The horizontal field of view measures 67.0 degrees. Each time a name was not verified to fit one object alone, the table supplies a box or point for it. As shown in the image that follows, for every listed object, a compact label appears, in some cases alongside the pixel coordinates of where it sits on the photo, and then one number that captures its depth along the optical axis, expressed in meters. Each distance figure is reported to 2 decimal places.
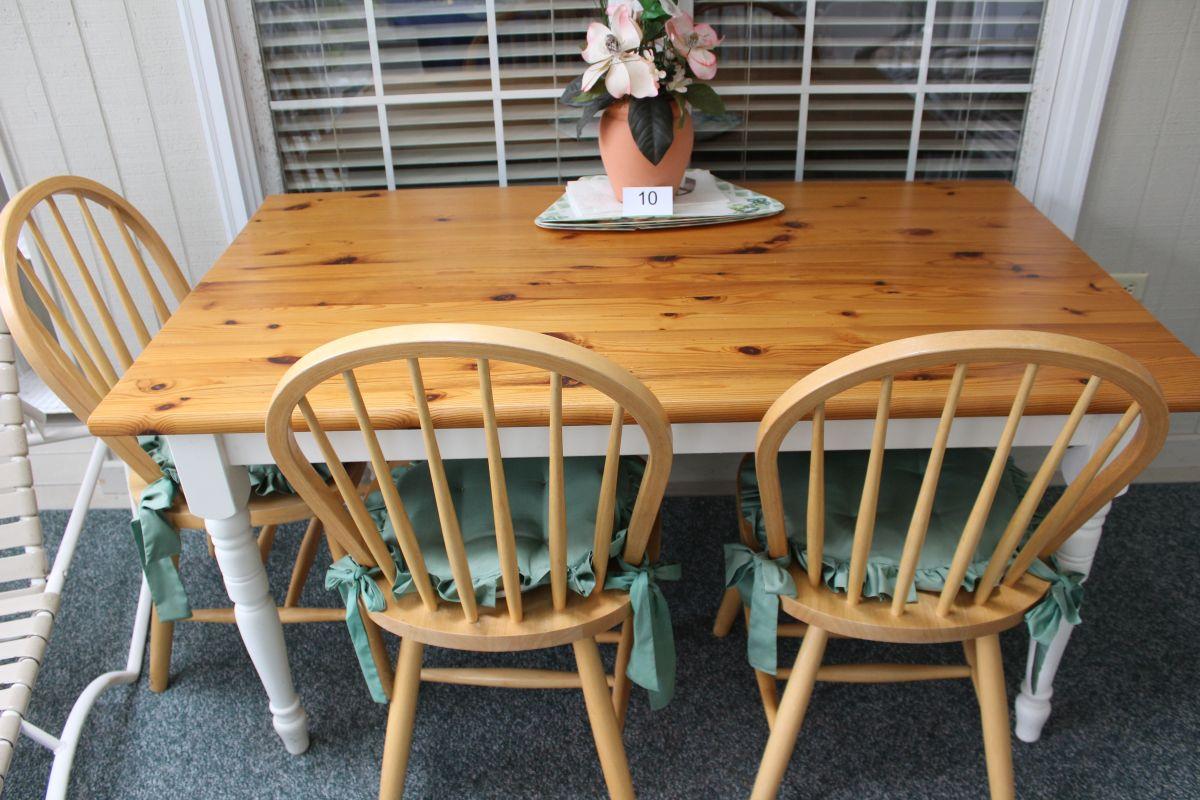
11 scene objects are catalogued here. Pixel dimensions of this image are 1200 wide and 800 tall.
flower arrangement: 1.46
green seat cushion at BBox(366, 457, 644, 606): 1.18
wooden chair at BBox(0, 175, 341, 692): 1.26
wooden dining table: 1.09
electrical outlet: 1.90
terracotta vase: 1.54
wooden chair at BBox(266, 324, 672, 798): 0.89
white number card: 1.58
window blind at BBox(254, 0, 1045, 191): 1.75
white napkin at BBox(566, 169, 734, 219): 1.60
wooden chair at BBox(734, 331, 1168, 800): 0.90
